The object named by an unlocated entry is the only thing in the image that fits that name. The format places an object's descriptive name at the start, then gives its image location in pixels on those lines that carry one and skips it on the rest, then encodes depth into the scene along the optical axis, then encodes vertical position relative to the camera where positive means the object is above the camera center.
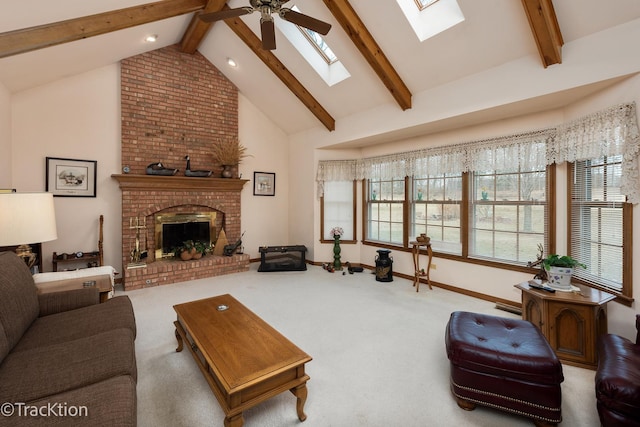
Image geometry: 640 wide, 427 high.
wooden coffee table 1.59 -0.91
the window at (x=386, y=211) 5.32 +0.02
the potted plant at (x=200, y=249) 5.29 -0.71
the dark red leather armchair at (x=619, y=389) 1.49 -0.93
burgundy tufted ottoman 1.74 -1.00
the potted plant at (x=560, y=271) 2.71 -0.55
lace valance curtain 2.58 +0.78
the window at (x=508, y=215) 3.66 -0.03
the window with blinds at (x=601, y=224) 2.72 -0.11
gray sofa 1.25 -0.85
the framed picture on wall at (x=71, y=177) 4.30 +0.50
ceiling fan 2.49 +1.76
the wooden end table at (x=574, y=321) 2.41 -0.94
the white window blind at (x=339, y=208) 6.05 +0.08
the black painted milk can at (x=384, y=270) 4.92 -0.99
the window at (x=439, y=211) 4.47 +0.02
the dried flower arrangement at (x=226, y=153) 5.61 +1.14
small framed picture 6.34 +0.61
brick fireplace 4.82 +1.13
